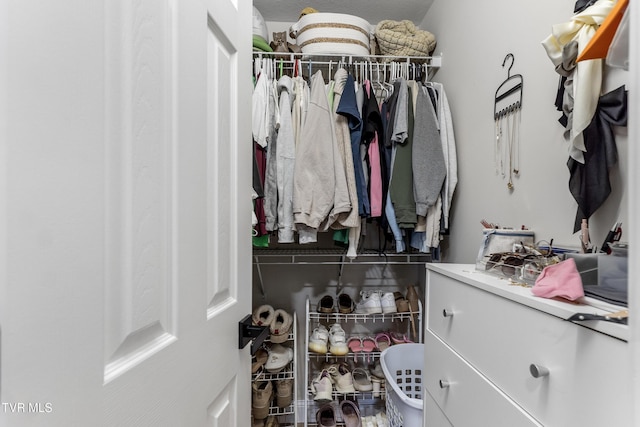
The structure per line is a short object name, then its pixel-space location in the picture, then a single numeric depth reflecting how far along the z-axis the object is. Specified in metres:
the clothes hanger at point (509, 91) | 1.08
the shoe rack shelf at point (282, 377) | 1.67
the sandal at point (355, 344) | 1.74
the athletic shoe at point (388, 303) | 1.76
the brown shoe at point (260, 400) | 1.60
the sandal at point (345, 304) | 1.79
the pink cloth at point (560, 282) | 0.56
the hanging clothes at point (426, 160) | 1.42
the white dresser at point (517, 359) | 0.46
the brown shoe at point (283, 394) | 1.66
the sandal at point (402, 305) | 1.79
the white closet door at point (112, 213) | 0.23
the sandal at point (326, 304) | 1.79
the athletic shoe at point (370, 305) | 1.75
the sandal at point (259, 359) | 1.64
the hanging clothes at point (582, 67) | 0.69
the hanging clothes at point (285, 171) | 1.47
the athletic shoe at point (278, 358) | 1.65
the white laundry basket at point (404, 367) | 1.44
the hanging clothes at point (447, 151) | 1.48
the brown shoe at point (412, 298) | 1.80
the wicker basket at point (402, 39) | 1.66
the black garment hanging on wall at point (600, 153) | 0.71
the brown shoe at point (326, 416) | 1.65
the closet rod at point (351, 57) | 1.63
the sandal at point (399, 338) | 1.76
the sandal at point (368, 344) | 1.74
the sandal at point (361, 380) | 1.70
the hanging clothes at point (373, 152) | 1.49
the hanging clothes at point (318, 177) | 1.42
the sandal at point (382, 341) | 1.78
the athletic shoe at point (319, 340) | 1.66
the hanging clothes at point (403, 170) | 1.44
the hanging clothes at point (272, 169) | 1.48
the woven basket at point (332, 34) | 1.60
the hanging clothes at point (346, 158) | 1.46
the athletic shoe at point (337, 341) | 1.67
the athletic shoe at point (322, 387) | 1.62
